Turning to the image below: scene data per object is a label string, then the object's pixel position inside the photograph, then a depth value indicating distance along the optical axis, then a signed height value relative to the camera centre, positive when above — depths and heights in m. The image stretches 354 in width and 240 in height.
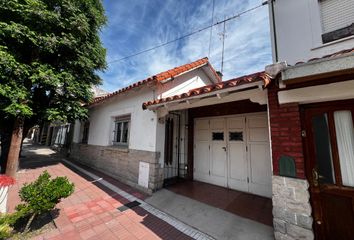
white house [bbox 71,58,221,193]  5.68 +0.49
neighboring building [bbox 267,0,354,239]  2.61 -0.12
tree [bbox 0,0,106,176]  5.95 +3.58
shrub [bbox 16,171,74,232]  3.36 -1.28
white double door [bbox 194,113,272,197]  5.11 -0.37
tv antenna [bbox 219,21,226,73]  8.33 +5.93
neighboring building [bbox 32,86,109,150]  13.77 +0.26
